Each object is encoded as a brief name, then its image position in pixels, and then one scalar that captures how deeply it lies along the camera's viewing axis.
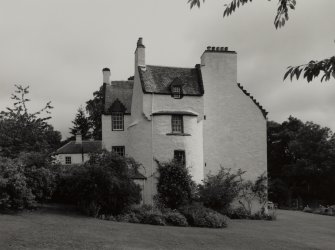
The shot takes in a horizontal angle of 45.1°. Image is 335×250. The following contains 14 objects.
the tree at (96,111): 64.83
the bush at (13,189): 21.98
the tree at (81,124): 78.64
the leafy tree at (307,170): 61.53
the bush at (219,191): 32.03
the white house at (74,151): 59.25
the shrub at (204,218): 25.81
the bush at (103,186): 25.53
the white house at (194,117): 33.78
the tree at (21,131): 31.87
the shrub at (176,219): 25.58
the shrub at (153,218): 25.00
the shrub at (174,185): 30.56
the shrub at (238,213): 33.25
